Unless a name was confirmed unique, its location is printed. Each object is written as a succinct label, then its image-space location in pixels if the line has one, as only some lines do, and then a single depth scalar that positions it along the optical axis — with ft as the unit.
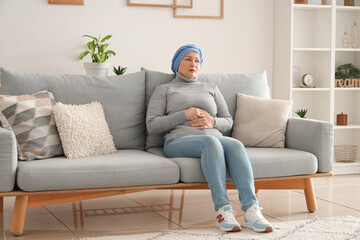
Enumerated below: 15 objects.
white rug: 9.45
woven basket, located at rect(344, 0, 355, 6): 16.90
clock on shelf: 16.65
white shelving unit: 16.26
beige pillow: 11.99
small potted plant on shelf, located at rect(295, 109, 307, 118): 15.49
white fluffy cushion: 10.52
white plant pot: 14.07
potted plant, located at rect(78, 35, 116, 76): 14.08
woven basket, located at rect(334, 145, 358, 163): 16.90
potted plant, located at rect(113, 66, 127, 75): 14.47
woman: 9.74
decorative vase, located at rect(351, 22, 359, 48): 17.33
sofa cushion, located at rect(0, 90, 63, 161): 10.28
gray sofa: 9.55
